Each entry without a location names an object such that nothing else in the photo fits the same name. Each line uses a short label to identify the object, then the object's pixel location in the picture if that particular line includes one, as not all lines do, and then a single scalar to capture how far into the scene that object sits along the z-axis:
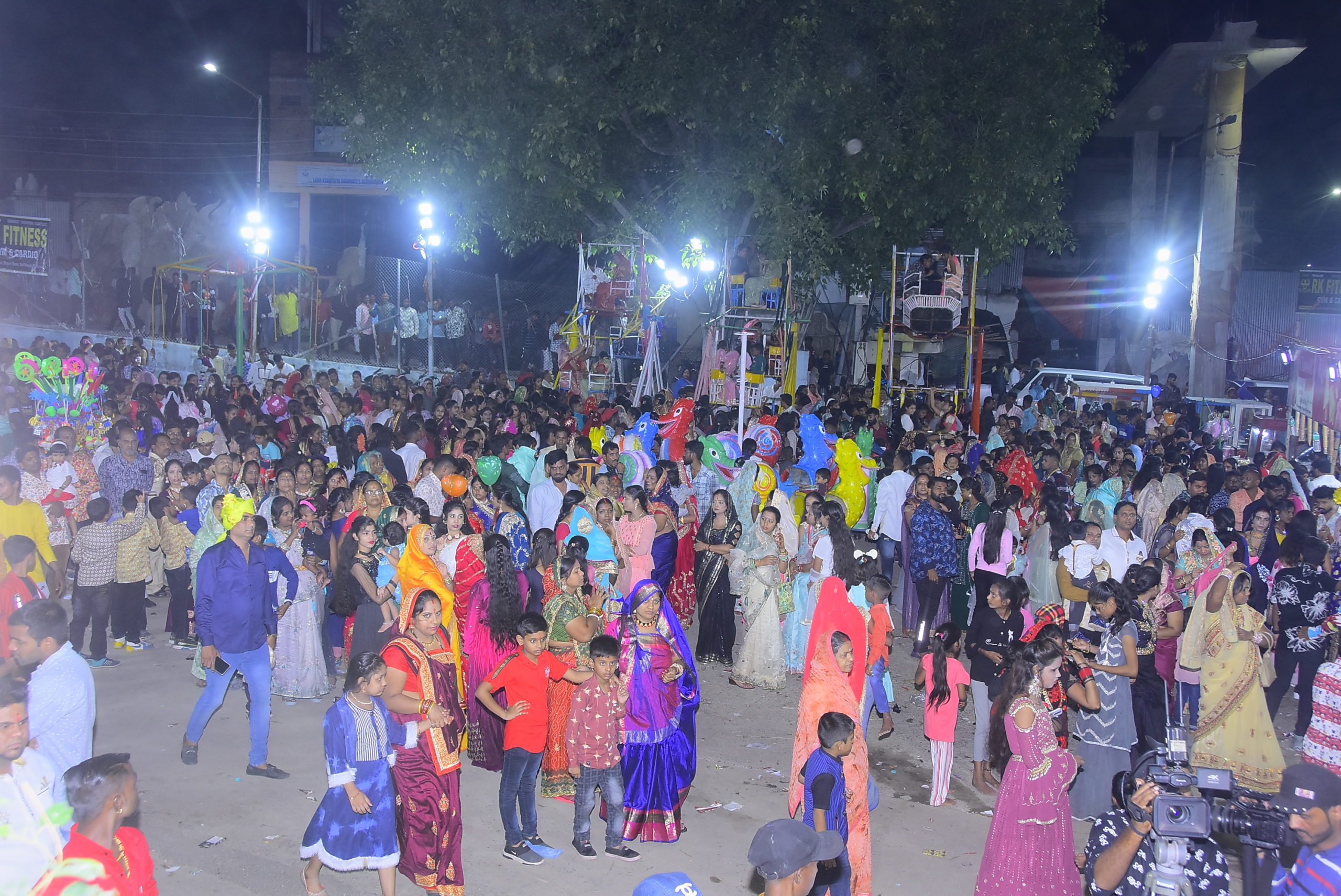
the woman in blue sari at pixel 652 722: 5.79
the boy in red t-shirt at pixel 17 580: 5.80
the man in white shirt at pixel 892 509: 10.34
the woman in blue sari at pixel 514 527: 7.57
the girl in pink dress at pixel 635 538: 7.82
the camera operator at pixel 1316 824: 3.63
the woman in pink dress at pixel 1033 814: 4.65
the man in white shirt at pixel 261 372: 19.05
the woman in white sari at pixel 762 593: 8.24
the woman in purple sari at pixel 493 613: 5.92
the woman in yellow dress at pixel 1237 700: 6.63
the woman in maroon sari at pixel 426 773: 5.06
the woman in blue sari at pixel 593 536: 7.91
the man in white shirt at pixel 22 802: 3.33
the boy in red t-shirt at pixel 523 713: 5.41
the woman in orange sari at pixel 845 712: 5.04
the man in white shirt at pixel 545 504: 9.12
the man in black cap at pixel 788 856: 3.20
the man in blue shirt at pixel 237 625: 6.33
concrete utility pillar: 24.17
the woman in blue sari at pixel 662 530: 8.66
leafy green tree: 16.91
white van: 19.23
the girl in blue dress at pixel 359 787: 4.77
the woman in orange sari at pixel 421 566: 6.68
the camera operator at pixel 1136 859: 3.61
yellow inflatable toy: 11.11
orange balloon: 8.39
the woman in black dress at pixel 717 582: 8.60
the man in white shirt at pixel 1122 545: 8.04
